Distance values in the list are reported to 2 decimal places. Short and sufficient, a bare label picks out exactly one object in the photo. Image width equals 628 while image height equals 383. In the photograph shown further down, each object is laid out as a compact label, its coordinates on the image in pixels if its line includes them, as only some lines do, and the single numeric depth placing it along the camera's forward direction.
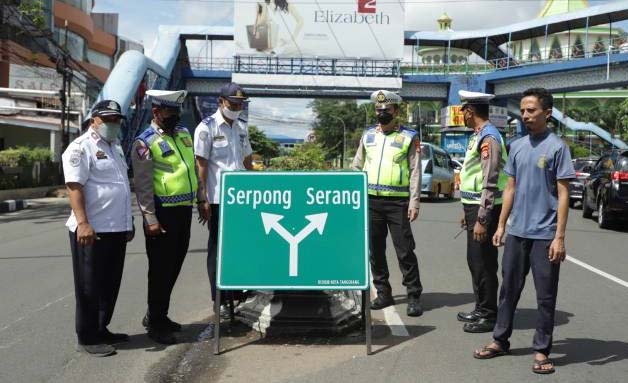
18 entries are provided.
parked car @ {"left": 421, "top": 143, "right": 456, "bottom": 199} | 21.08
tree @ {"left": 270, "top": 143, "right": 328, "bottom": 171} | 34.75
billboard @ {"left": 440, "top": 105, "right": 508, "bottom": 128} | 35.25
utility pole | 23.43
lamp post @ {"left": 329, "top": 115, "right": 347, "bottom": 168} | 78.61
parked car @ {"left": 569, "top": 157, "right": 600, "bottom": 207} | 18.42
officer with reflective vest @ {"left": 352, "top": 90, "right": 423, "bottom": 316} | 5.93
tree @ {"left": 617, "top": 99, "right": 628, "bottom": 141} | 39.94
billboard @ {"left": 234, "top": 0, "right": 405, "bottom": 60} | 40.09
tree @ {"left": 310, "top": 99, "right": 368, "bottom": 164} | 82.44
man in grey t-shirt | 4.38
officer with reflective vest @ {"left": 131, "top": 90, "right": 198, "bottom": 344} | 5.02
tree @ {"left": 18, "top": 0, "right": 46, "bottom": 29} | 18.27
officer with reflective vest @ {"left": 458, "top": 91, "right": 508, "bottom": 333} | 5.23
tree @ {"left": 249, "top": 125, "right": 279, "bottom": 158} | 73.81
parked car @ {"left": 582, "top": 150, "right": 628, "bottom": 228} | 13.02
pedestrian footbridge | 34.53
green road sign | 4.86
